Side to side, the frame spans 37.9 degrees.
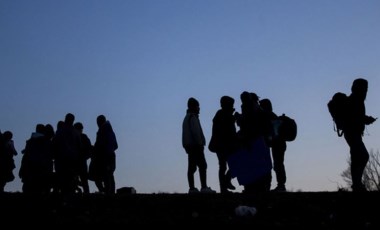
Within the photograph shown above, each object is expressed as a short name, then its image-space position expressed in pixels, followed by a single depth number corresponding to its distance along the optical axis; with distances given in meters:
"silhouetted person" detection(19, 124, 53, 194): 12.11
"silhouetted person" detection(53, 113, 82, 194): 11.93
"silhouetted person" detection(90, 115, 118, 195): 12.85
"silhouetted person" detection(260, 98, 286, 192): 11.20
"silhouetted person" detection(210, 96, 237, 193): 10.78
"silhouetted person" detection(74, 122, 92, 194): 12.70
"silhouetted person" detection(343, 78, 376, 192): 9.74
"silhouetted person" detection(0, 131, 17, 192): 12.91
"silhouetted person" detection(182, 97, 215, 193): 11.80
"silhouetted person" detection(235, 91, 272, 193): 9.76
